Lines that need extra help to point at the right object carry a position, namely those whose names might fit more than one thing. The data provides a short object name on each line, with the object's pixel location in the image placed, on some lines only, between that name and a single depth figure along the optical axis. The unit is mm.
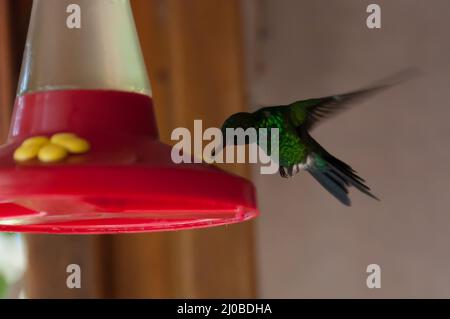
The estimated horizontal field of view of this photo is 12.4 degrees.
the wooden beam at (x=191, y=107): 1649
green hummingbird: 1150
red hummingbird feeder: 997
